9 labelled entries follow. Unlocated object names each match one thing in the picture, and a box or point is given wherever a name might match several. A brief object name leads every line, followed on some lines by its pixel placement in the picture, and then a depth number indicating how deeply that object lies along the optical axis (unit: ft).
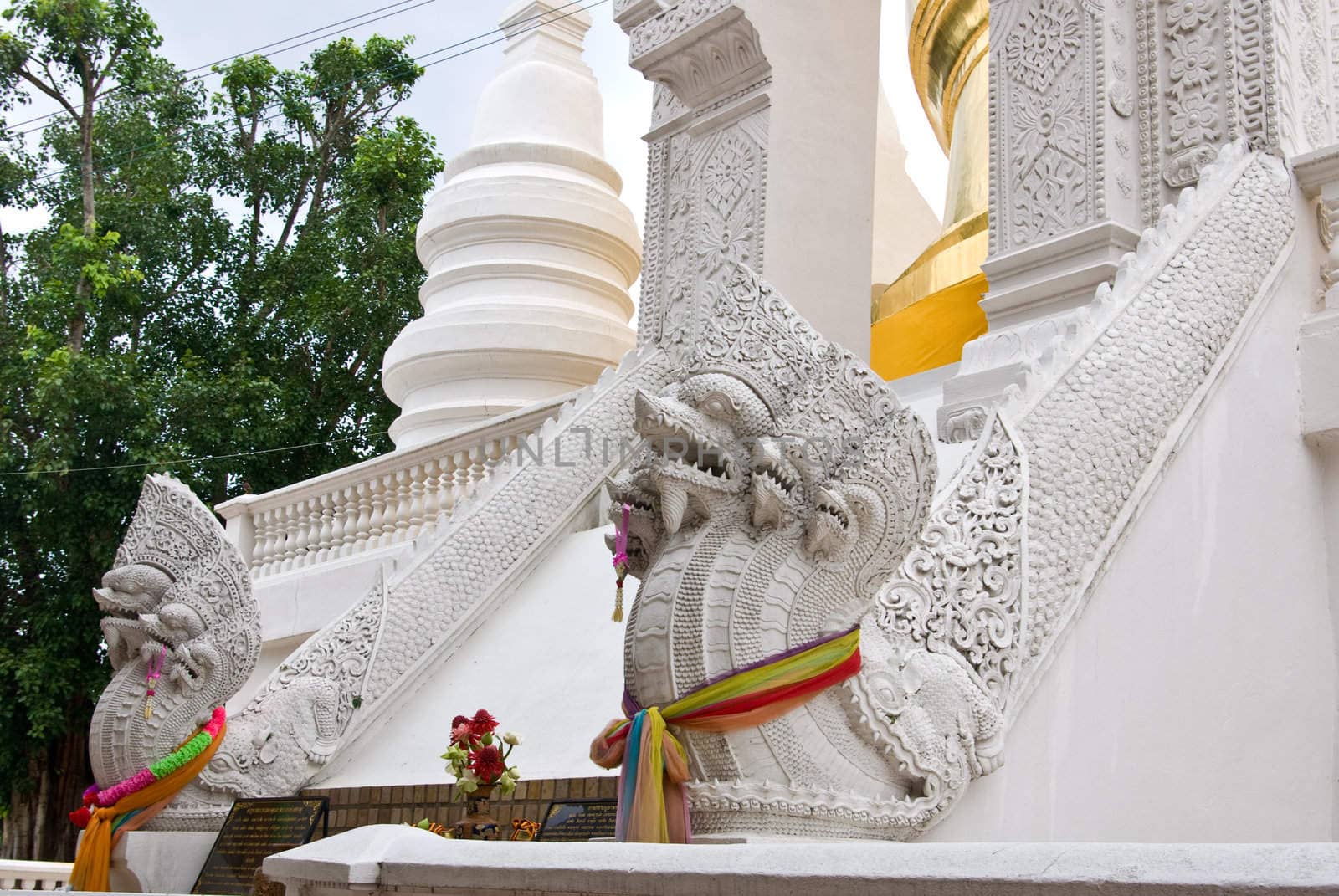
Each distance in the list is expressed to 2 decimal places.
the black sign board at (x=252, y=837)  15.38
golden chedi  23.45
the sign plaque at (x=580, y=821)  12.84
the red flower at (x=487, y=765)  13.37
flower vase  13.11
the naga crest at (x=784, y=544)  10.14
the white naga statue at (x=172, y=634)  16.25
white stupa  32.12
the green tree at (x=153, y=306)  35.37
